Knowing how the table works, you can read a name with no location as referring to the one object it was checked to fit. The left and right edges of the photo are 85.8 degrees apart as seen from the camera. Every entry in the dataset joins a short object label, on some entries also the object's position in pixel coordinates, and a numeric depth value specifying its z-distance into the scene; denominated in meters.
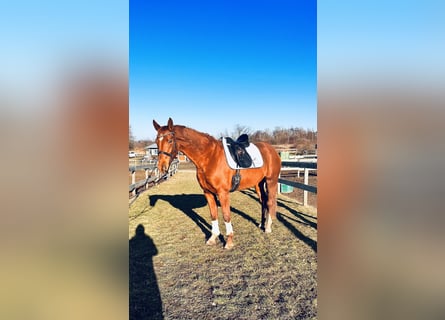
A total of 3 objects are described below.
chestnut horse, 3.40
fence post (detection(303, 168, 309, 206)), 6.09
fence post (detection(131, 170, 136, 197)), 6.97
